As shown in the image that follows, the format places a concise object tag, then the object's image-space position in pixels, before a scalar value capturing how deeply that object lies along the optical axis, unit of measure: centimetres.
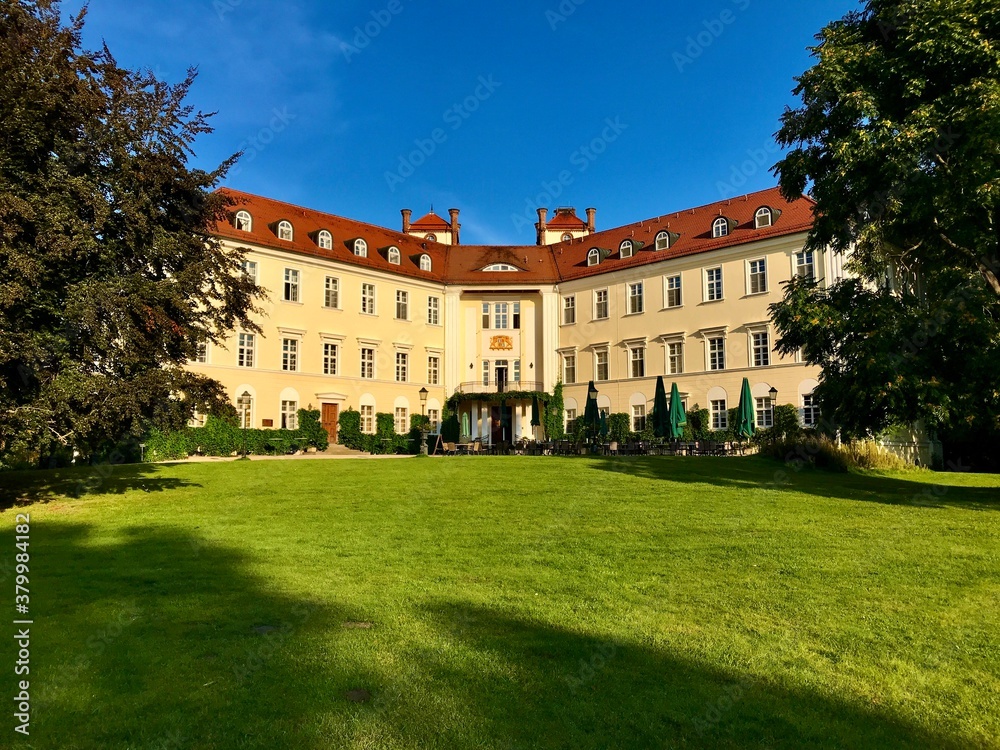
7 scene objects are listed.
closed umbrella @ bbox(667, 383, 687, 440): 2811
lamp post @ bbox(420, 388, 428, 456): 3088
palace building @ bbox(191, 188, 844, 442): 3616
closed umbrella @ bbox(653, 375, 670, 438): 2822
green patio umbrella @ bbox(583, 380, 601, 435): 3112
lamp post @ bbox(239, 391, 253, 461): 3572
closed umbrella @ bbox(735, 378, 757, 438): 2791
